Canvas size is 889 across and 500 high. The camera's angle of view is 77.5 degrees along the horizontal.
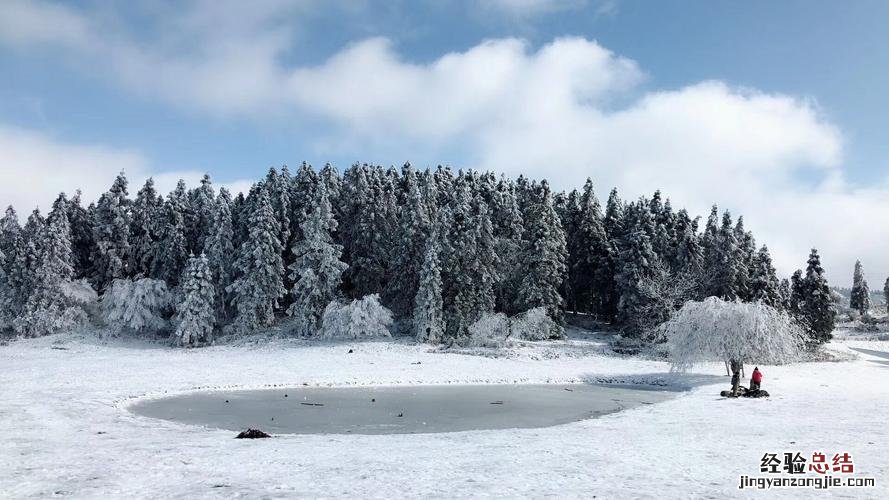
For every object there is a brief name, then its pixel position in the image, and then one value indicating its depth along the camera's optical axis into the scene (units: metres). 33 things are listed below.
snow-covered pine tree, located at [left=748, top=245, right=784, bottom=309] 61.39
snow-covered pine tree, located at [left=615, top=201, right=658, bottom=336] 61.75
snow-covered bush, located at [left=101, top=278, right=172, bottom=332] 58.38
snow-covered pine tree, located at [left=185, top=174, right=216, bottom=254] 69.75
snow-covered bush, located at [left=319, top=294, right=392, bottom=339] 55.53
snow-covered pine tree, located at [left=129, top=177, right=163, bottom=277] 68.62
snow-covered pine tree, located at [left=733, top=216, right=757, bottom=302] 63.12
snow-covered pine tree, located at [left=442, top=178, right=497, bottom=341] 58.22
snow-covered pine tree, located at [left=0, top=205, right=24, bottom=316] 60.09
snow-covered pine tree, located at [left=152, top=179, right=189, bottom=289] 65.94
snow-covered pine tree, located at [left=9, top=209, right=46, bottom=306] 59.50
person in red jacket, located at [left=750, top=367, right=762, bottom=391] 29.42
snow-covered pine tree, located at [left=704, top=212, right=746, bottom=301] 62.38
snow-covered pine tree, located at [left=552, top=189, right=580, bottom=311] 75.94
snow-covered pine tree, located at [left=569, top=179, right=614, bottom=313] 71.81
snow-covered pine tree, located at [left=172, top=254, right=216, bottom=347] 56.03
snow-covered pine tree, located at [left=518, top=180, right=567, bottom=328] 61.62
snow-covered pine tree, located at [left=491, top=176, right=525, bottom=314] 65.69
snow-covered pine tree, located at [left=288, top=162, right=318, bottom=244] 70.83
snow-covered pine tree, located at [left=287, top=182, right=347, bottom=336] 59.59
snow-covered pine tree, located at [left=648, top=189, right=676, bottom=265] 72.00
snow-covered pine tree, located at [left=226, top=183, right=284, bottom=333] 60.06
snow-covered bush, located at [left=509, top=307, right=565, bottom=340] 57.88
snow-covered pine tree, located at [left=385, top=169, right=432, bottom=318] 62.34
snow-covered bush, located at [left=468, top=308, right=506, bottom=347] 54.75
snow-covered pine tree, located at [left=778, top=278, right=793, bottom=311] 73.58
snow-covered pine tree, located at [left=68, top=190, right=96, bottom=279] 74.06
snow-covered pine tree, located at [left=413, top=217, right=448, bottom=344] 55.78
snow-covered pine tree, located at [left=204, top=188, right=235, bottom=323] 62.91
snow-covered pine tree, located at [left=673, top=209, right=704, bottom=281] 70.33
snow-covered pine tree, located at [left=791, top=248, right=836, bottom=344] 68.31
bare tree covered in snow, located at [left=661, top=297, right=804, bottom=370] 35.31
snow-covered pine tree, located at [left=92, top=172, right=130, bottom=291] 67.24
